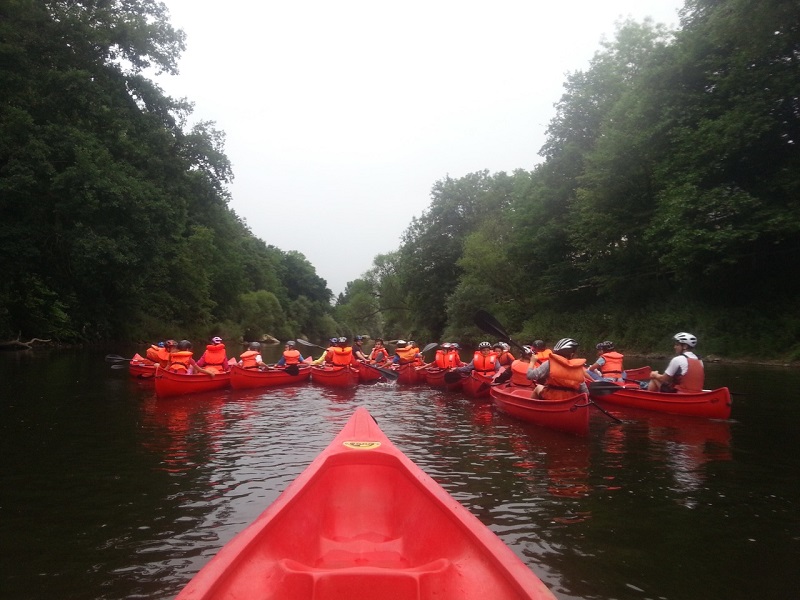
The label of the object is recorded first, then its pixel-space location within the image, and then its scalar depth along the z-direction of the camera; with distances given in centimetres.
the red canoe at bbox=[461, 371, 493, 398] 1435
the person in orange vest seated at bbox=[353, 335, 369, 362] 1936
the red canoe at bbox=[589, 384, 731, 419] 1034
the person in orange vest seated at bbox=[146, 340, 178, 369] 1600
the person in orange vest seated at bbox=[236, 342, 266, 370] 1616
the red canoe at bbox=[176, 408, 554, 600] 327
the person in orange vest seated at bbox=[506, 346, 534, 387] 1238
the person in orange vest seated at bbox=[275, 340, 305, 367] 1727
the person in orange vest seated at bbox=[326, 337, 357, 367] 1723
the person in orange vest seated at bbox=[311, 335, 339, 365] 1738
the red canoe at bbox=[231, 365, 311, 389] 1503
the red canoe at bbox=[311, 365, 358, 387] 1628
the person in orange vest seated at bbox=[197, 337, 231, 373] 1547
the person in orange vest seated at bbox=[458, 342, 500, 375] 1511
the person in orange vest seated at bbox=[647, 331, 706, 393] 1077
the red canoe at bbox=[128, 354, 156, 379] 1695
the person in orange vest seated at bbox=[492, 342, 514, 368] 1467
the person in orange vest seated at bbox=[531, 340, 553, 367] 1212
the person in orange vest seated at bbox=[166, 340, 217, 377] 1440
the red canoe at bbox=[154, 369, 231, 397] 1350
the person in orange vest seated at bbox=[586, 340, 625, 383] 1345
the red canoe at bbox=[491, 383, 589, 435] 915
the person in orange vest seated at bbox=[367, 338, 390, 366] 2077
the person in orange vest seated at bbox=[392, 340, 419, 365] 2002
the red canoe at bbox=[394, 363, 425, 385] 1786
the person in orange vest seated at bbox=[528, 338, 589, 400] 942
